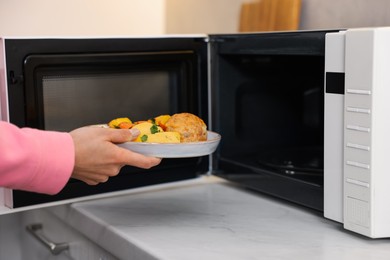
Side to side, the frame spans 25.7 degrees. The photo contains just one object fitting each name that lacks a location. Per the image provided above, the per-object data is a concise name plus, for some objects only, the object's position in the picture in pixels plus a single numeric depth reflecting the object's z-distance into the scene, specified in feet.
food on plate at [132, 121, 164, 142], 4.16
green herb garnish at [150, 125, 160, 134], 4.18
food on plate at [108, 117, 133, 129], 4.24
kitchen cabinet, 4.74
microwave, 3.92
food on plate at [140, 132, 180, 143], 4.12
